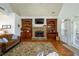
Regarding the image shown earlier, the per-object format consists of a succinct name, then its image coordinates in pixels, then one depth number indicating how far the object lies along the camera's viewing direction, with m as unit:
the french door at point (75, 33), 1.55
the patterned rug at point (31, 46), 1.82
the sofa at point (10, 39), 1.82
